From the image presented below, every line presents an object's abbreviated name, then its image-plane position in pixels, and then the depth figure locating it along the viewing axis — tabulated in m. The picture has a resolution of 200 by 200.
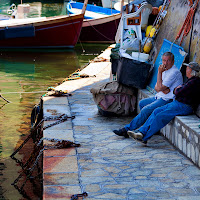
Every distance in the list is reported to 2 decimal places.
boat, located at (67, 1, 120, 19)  38.85
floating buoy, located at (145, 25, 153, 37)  13.06
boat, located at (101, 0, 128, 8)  54.11
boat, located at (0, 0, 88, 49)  30.04
